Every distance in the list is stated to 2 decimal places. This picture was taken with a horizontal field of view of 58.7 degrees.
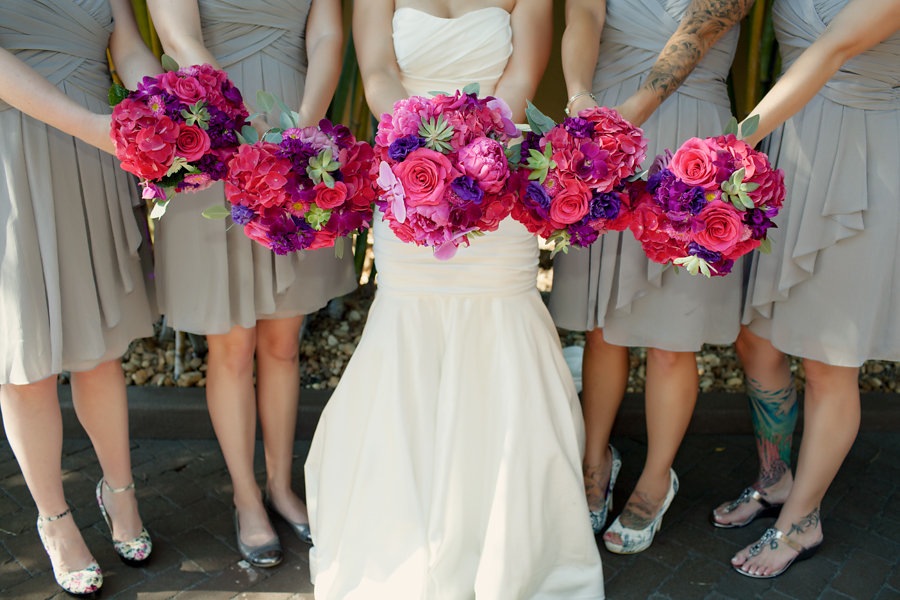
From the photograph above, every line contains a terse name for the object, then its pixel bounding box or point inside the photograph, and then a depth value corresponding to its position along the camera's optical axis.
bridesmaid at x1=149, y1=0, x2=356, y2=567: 2.86
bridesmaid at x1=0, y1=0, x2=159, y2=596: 2.62
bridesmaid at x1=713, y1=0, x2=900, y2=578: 2.60
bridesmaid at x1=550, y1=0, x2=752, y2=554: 2.85
